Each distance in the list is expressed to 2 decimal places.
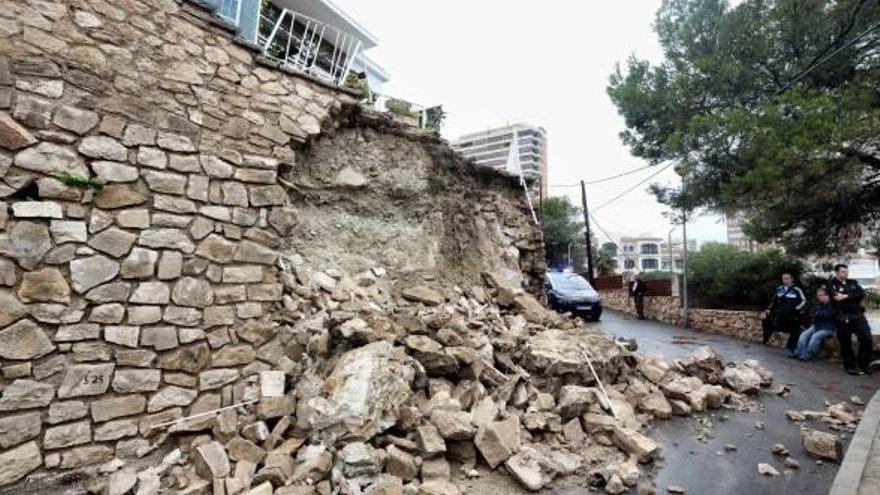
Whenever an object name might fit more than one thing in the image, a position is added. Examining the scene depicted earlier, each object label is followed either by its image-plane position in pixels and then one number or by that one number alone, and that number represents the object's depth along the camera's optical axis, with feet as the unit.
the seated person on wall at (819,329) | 23.04
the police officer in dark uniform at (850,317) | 21.36
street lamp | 43.47
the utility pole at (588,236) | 65.67
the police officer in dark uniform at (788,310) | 27.50
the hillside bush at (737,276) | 41.62
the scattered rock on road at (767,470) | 12.02
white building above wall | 18.86
